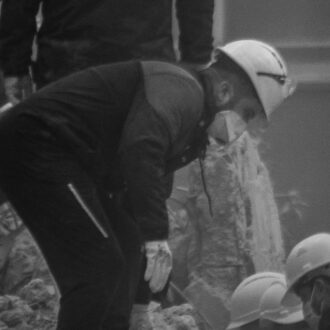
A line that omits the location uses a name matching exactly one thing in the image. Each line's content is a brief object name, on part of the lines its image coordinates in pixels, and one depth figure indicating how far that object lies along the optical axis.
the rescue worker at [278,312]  16.02
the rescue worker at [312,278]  14.75
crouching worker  13.54
